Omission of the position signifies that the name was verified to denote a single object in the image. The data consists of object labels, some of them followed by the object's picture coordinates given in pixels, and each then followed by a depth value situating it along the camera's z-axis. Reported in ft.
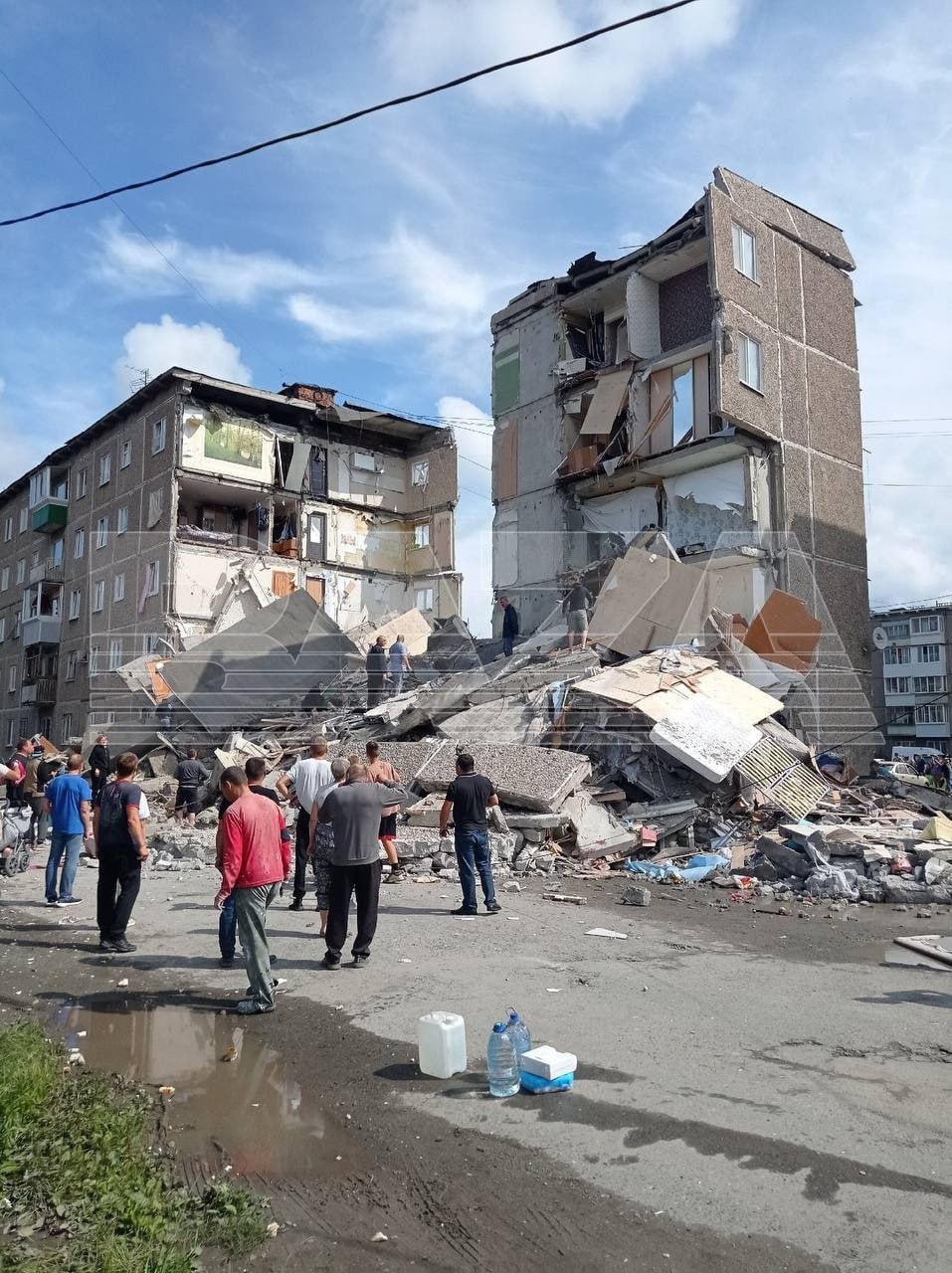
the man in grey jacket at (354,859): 20.62
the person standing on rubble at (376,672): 60.54
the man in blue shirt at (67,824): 28.76
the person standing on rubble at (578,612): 56.29
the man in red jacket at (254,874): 18.34
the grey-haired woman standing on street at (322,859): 22.88
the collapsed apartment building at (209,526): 99.35
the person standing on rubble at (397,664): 59.72
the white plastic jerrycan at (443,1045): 14.73
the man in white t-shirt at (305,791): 26.50
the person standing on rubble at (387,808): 27.53
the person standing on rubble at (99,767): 47.14
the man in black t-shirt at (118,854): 22.74
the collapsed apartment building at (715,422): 71.15
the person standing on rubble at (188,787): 47.11
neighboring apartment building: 195.31
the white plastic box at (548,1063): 13.98
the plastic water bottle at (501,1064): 14.03
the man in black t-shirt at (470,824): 27.20
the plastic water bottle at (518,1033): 14.88
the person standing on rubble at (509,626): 68.15
